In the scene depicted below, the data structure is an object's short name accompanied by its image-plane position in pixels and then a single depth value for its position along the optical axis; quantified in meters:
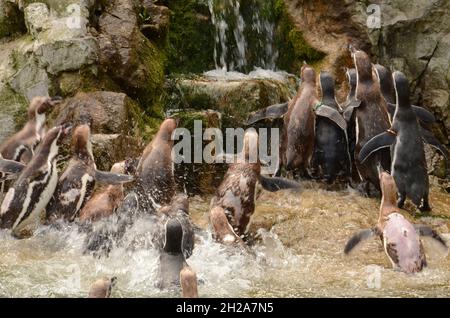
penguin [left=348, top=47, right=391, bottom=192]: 14.79
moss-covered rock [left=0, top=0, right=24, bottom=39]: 17.39
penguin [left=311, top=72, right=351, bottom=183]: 15.25
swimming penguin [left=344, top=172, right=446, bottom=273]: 11.07
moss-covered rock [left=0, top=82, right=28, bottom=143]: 16.10
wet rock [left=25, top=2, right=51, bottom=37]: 16.52
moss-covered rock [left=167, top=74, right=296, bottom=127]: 16.45
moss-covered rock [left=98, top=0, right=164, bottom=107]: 16.23
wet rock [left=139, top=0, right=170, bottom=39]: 17.60
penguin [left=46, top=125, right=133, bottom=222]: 13.19
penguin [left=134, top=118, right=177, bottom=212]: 13.03
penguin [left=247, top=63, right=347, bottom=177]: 15.23
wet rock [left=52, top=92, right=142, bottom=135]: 14.99
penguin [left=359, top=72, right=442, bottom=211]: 14.23
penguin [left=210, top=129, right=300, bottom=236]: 12.62
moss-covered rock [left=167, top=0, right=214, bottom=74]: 19.11
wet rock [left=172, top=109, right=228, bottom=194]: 14.93
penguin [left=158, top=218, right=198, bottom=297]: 9.90
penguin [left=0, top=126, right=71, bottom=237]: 13.09
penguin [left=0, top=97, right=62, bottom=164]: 14.87
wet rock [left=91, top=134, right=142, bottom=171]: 14.53
